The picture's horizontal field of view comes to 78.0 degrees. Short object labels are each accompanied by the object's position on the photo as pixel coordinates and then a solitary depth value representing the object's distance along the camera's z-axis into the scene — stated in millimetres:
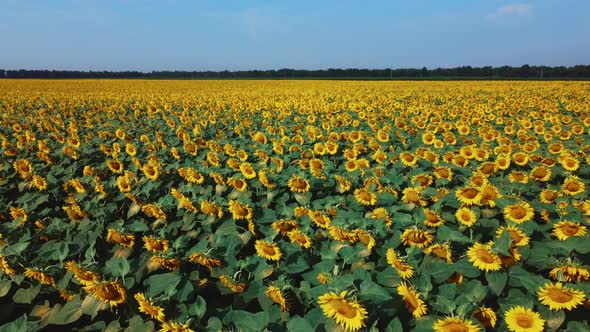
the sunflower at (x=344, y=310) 1713
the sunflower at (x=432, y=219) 2805
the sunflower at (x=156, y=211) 3266
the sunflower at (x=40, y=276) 2390
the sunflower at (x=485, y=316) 1895
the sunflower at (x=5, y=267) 2465
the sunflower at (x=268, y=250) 2525
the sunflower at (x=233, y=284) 2281
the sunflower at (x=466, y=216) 2764
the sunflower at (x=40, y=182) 4496
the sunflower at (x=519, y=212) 2782
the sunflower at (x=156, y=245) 2557
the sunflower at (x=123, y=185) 4039
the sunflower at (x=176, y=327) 1821
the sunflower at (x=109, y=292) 2051
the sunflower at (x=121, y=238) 2775
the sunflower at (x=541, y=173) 4027
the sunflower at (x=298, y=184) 3744
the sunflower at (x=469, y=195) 3022
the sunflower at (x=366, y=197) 3451
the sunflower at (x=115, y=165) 5073
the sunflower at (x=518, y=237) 2381
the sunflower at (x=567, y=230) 2541
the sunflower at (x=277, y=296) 2070
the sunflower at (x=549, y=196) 3213
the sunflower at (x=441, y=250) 2371
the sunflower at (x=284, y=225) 2801
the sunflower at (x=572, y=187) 3471
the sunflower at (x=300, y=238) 2660
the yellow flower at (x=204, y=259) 2365
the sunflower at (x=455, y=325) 1692
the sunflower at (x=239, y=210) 3035
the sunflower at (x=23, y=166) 4992
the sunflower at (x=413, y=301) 1907
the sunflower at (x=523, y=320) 1847
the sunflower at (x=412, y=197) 3396
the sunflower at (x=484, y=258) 2148
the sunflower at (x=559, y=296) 1881
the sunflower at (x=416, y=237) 2545
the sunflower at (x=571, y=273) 1998
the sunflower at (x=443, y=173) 4070
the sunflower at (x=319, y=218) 2934
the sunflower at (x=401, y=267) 2156
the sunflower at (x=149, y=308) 1963
